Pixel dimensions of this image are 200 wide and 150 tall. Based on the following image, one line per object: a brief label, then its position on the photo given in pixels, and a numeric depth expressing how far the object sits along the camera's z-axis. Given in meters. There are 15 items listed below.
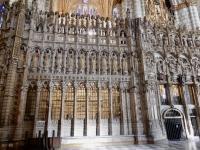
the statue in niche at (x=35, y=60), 15.37
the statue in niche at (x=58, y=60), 15.75
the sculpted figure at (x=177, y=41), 19.91
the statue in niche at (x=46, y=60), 15.57
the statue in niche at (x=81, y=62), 16.25
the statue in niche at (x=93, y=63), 16.43
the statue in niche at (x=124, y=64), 17.07
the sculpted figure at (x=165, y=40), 19.43
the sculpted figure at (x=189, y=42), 20.40
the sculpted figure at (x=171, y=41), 19.55
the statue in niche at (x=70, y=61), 15.96
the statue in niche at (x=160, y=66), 18.41
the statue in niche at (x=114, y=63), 16.80
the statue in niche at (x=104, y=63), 16.67
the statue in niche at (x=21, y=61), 14.87
